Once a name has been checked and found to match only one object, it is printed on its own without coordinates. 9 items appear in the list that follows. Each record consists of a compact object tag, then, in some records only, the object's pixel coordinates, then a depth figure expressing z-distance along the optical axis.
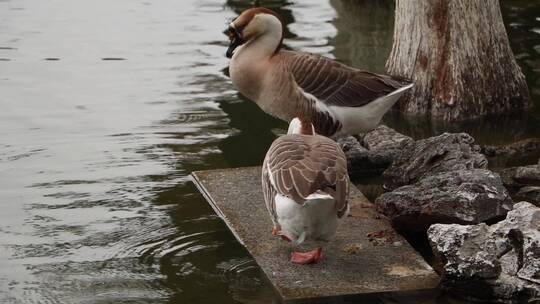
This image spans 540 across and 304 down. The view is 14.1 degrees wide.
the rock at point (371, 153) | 17.00
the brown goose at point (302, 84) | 16.26
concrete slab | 12.49
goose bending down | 12.21
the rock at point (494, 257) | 12.36
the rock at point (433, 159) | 15.62
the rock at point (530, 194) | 15.35
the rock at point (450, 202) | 13.81
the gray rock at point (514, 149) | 17.49
